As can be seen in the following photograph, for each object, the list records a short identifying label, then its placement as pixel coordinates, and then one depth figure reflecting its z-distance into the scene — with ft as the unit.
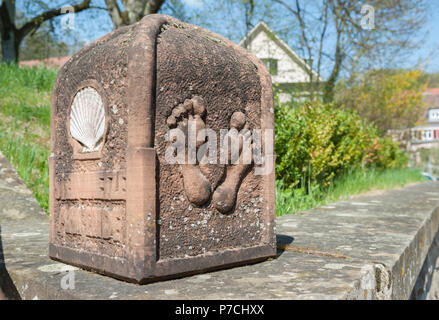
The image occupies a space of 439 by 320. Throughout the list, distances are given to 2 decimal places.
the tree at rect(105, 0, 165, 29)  21.42
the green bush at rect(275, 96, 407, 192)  13.98
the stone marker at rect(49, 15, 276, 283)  4.27
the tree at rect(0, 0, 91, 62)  32.63
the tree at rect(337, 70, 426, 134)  29.17
